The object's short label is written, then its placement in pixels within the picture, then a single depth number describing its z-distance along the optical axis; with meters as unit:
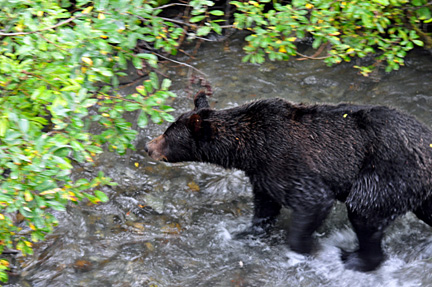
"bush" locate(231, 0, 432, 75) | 11.34
